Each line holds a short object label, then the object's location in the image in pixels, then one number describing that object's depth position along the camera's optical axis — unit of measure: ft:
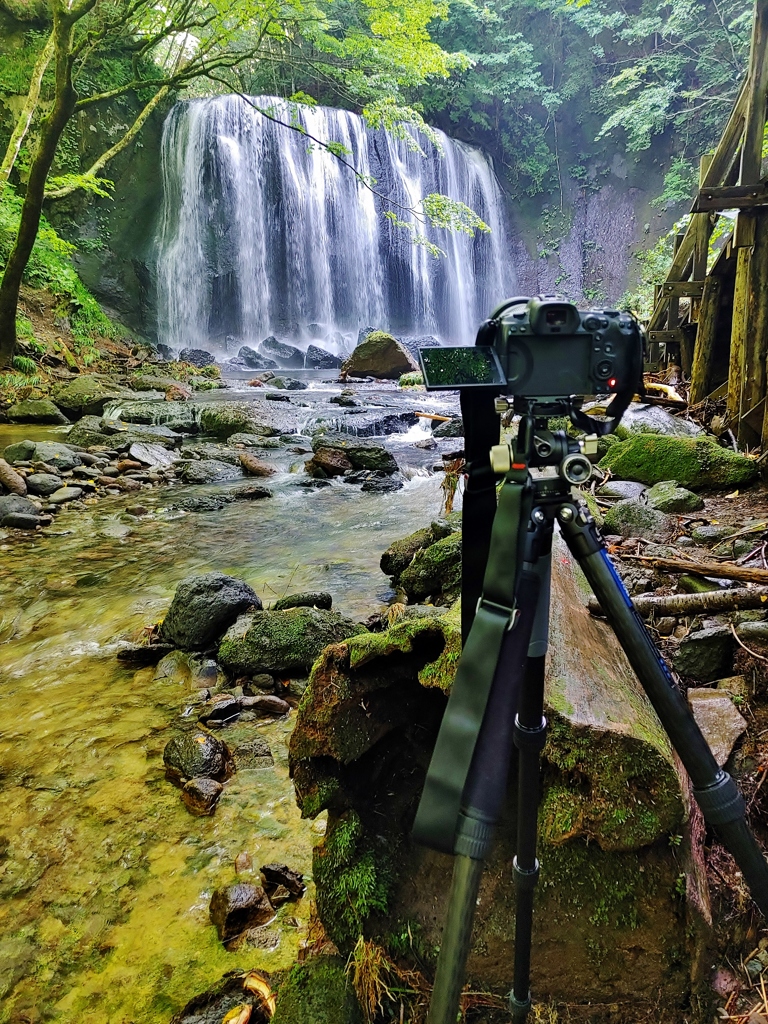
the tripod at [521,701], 2.35
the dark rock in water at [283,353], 67.31
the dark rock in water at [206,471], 25.32
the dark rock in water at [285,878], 5.89
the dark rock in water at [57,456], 23.66
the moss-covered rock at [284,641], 10.18
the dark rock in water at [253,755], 8.07
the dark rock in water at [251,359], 63.16
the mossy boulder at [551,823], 3.96
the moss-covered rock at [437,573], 11.49
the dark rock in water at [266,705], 9.38
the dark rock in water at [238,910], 5.48
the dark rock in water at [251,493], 23.30
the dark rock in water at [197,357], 57.47
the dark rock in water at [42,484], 21.43
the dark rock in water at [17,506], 18.74
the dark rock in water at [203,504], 21.56
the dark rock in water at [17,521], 18.30
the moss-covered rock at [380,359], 53.31
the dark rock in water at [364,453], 27.04
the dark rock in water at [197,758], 7.66
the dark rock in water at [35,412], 32.01
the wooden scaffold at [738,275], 14.83
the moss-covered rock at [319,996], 4.11
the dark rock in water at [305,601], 11.99
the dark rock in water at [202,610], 11.23
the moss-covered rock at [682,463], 14.67
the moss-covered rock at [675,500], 13.23
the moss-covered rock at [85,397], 33.91
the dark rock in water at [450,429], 33.58
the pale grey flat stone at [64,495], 20.89
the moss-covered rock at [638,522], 11.46
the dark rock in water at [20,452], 23.26
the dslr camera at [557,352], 2.99
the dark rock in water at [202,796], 7.14
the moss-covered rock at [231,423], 32.91
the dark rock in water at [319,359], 66.39
